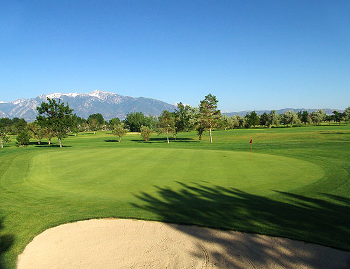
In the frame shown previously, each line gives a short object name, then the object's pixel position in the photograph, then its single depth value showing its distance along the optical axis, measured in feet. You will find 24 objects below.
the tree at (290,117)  429.79
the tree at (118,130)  225.56
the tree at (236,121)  433.07
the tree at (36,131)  196.75
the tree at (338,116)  400.92
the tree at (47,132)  191.19
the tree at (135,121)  453.58
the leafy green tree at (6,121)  581.86
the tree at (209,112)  163.22
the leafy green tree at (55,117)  140.15
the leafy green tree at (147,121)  441.27
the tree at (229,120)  392.18
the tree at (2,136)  168.96
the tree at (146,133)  213.05
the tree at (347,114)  376.99
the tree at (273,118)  437.99
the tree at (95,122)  431.02
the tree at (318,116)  432.25
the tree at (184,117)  193.16
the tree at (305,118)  431.84
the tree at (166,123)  178.60
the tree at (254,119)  437.17
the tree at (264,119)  449.89
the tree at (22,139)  161.58
